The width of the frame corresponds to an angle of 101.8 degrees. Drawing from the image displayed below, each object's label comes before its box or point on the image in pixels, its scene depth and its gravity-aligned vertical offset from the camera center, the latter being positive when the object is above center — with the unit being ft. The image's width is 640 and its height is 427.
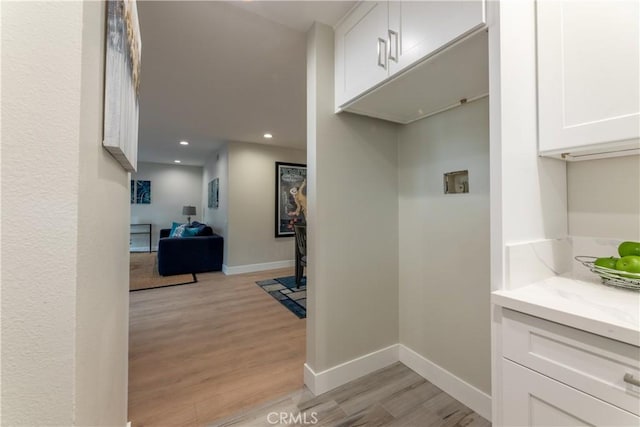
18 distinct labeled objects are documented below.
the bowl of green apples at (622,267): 2.77 -0.58
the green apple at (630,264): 2.74 -0.52
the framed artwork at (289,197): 16.93 +1.35
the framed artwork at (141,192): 23.23 +2.28
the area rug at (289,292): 10.39 -3.54
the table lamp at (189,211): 21.68 +0.53
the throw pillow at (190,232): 16.40 -0.93
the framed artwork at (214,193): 18.11 +1.76
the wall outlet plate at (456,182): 5.21 +0.72
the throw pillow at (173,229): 18.86 -0.96
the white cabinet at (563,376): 2.10 -1.45
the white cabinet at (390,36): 3.33 +2.76
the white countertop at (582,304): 2.11 -0.85
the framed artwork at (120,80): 2.18 +1.33
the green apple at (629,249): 2.95 -0.38
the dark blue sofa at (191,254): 14.69 -2.15
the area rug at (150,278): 13.00 -3.33
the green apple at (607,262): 3.01 -0.55
